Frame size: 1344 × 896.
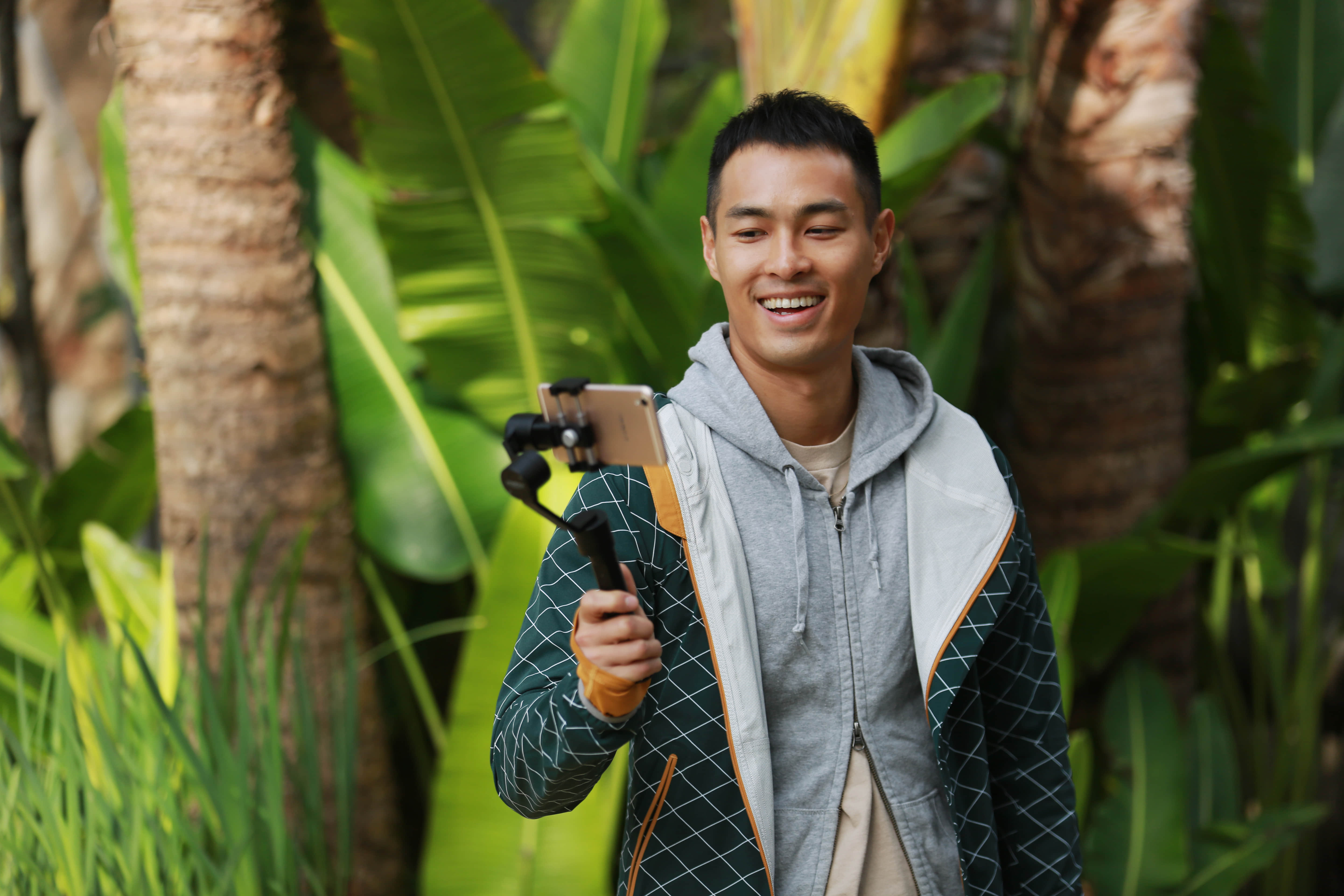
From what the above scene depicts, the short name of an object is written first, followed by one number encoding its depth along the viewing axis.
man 2.60
